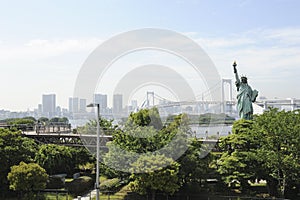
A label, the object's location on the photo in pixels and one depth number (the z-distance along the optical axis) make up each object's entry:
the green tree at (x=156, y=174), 17.84
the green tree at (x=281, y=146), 18.14
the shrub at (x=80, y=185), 21.47
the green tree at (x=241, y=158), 19.69
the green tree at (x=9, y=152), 20.25
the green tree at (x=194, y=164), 19.39
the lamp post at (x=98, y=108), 13.08
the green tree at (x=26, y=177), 18.81
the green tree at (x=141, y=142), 19.05
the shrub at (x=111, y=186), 21.22
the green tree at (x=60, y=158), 24.44
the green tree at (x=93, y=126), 29.51
